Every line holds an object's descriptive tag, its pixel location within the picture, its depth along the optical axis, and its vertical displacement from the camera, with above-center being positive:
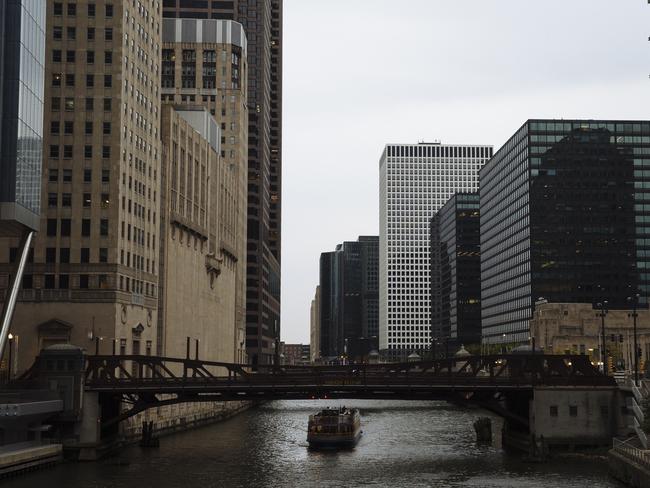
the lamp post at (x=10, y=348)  99.86 -0.55
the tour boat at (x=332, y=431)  100.94 -9.49
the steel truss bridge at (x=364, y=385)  89.38 -3.91
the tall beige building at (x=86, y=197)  111.56 +17.80
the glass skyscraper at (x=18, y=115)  85.81 +21.17
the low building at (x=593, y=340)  190.50 +0.89
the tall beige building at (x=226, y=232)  178.00 +21.99
